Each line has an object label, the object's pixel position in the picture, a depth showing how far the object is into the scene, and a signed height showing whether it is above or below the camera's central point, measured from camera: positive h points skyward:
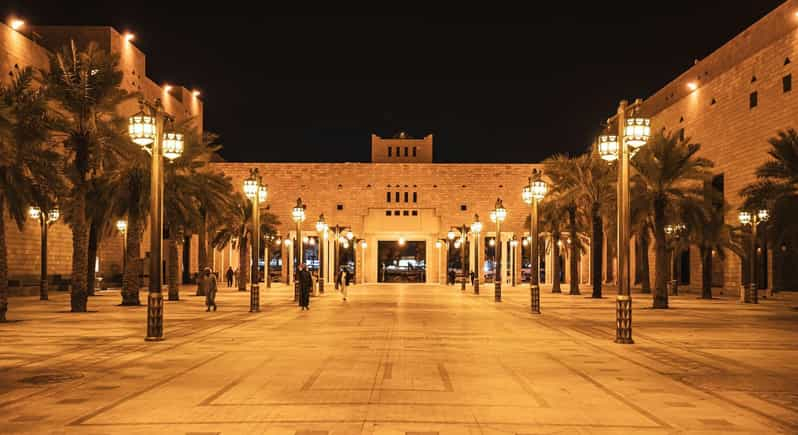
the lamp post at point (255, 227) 30.69 +1.27
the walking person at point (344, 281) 39.20 -0.85
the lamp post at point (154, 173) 19.94 +2.04
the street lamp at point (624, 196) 19.28 +1.58
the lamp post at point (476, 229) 52.12 +2.02
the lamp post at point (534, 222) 30.99 +1.50
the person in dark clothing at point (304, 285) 31.77 -0.84
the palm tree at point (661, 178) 34.91 +3.47
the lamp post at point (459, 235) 58.17 +2.12
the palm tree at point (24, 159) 24.38 +2.96
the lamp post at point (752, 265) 38.44 -0.08
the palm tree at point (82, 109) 29.20 +5.21
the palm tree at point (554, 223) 49.16 +2.33
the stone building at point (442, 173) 48.84 +7.76
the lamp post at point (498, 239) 39.37 +1.09
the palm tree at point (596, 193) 42.91 +3.47
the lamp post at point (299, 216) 39.58 +2.16
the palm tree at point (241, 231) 52.84 +1.95
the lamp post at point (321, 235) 47.93 +1.67
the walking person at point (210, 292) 30.38 -1.05
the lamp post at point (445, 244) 74.96 +1.53
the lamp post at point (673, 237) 43.84 +1.44
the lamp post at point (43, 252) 38.97 +0.43
